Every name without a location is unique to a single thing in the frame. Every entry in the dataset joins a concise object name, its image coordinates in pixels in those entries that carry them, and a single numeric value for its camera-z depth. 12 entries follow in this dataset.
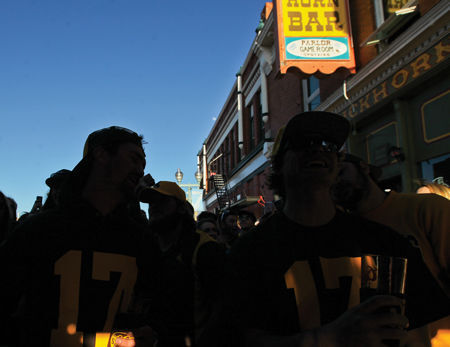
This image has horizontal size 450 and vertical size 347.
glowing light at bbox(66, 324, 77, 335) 1.65
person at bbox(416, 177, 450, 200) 3.19
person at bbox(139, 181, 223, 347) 2.52
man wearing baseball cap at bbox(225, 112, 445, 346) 1.32
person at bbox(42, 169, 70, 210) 3.45
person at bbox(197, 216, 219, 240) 6.21
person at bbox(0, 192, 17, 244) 2.70
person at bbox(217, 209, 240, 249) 6.42
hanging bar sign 8.08
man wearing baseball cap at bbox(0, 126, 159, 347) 1.65
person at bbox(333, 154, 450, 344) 1.92
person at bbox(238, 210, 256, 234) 7.25
